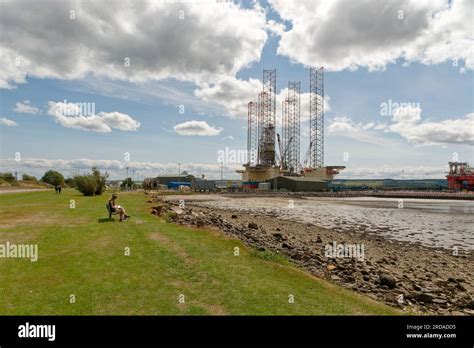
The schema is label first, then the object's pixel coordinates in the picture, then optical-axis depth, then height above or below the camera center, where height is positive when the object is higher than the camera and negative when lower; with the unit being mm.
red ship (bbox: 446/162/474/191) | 99875 +1408
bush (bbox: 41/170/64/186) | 122875 +924
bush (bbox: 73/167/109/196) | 44641 -582
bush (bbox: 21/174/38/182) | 115025 +419
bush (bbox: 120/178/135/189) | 131650 -1215
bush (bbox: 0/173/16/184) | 89762 +588
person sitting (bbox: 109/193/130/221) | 17438 -1836
